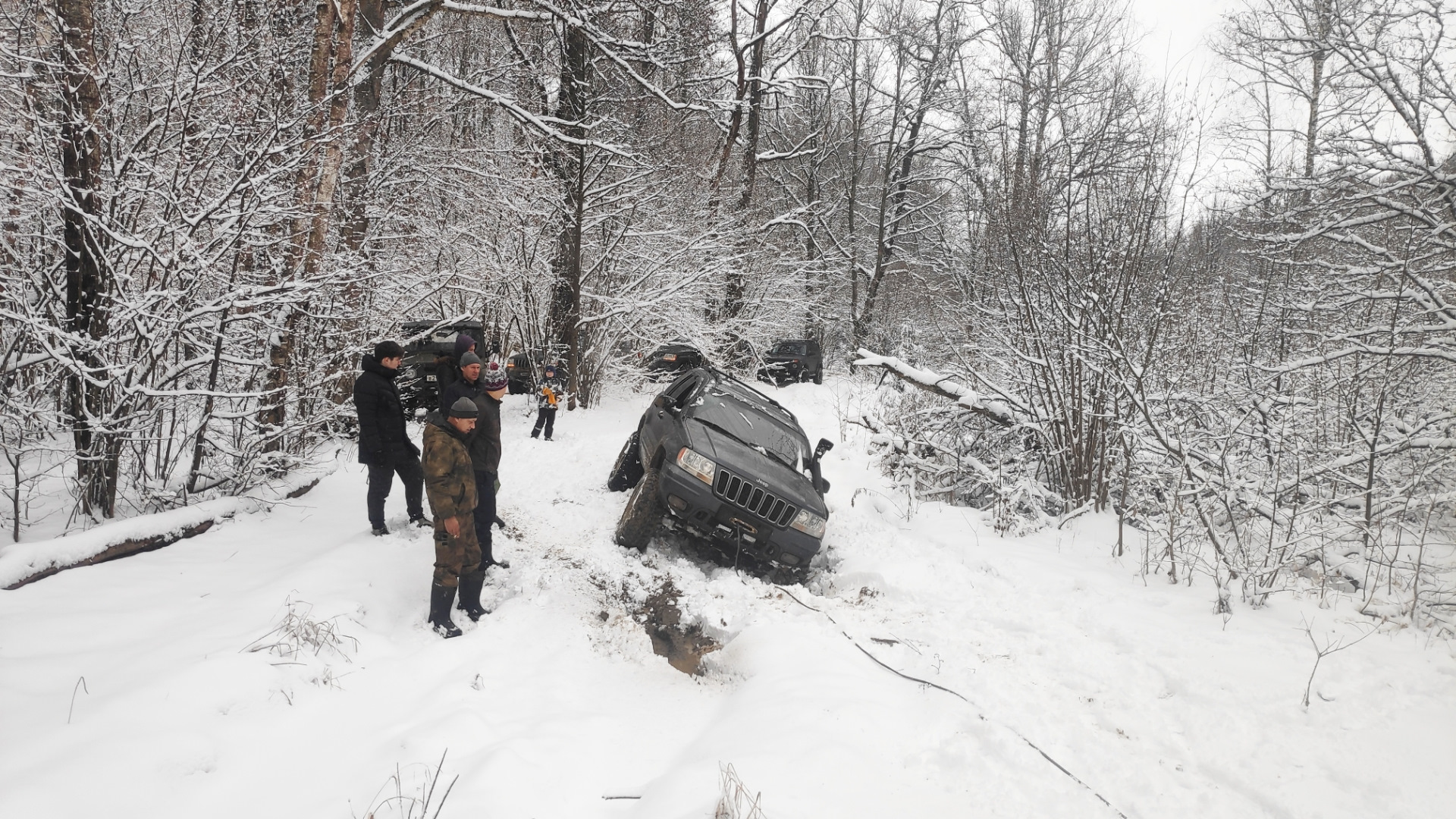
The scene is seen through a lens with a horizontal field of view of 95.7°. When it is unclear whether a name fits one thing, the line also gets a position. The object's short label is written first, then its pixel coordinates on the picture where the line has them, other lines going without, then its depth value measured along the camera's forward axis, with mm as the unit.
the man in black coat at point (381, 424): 5609
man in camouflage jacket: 4301
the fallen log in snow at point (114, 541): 3955
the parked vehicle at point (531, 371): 13320
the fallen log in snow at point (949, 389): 9023
